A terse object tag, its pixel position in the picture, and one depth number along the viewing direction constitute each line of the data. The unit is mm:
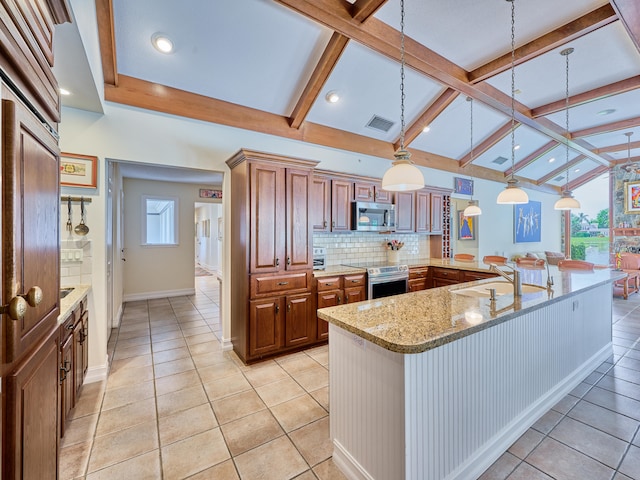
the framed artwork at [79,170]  2666
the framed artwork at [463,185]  6237
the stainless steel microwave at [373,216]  4309
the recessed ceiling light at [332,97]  3689
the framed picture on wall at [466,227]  6660
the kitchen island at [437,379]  1379
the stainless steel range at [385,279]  3971
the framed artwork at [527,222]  7844
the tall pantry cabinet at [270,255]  3086
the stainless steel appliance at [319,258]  3922
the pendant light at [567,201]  3838
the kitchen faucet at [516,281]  2139
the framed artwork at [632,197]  7621
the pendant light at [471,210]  4641
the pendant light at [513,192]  3071
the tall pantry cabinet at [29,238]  771
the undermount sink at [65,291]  2394
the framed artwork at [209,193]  6666
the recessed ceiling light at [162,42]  2615
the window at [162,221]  6227
